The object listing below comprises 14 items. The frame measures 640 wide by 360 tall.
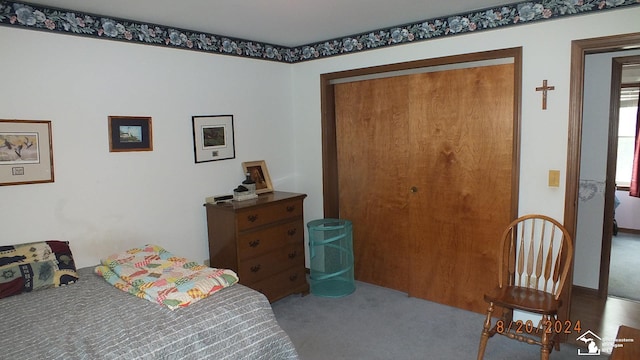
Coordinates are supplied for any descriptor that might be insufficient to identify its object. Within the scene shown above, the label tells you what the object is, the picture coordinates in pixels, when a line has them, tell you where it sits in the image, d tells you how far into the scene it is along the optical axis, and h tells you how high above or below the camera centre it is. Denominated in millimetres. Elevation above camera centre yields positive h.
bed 1651 -759
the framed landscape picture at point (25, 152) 2408 +29
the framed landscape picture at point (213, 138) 3348 +138
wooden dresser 3176 -724
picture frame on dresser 3754 -193
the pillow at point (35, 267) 2182 -622
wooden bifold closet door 3100 -216
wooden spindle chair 2404 -872
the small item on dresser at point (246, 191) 3461 -320
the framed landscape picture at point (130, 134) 2846 +156
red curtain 5430 -286
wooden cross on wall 2709 +398
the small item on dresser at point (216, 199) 3418 -381
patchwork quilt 2025 -666
